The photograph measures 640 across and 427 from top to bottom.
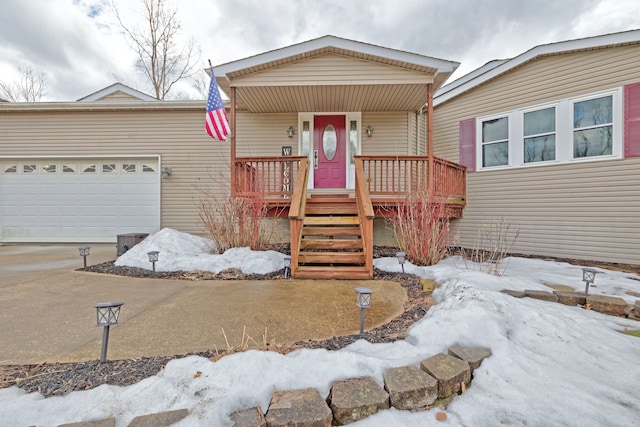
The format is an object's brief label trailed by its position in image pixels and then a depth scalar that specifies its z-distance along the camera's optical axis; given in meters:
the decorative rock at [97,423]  1.17
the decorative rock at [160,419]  1.18
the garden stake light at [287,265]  4.02
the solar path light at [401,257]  4.10
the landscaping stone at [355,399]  1.28
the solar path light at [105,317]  1.74
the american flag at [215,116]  5.35
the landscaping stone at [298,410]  1.20
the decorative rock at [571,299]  2.77
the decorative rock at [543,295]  2.79
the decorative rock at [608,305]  2.54
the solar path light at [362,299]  2.12
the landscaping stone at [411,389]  1.37
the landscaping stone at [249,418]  1.20
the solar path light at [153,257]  4.18
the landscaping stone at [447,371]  1.45
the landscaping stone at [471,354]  1.64
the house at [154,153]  7.23
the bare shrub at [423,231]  4.43
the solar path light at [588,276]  2.89
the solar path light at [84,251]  4.45
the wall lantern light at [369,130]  7.22
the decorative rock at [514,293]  2.80
